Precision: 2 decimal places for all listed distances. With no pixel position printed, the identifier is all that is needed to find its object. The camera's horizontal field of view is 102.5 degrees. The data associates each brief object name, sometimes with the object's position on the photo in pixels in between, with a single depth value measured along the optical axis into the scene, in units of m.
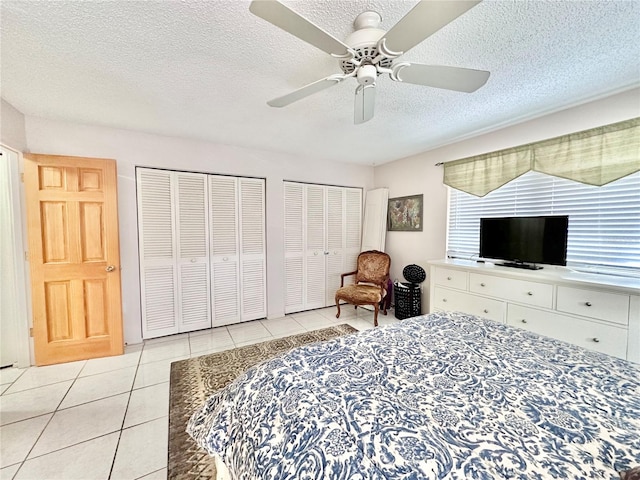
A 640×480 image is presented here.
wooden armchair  3.51
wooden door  2.46
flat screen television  2.27
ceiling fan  0.96
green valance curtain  2.07
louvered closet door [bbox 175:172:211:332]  3.17
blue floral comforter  0.71
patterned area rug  1.46
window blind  2.10
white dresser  1.80
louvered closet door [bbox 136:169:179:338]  2.98
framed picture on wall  3.82
